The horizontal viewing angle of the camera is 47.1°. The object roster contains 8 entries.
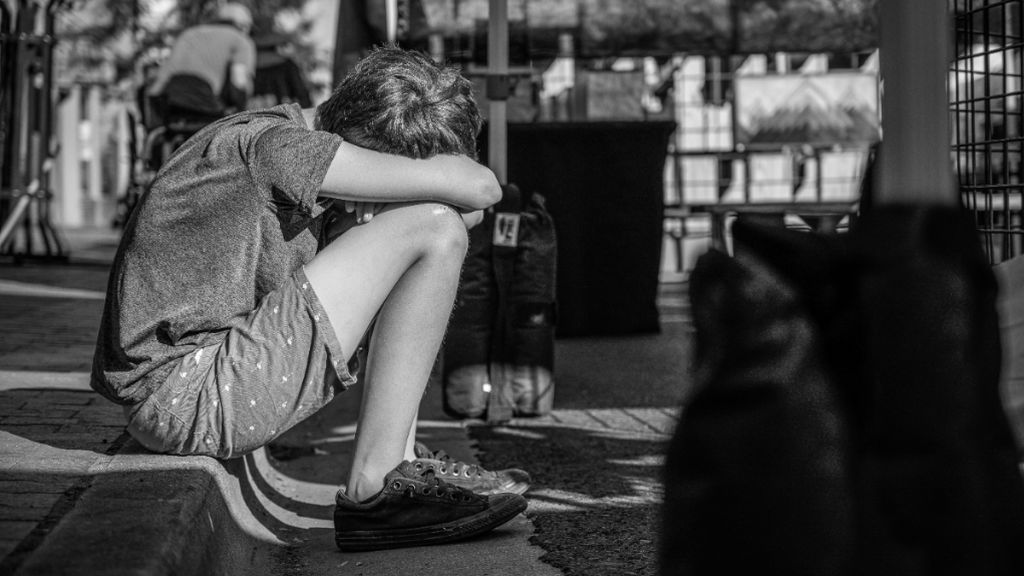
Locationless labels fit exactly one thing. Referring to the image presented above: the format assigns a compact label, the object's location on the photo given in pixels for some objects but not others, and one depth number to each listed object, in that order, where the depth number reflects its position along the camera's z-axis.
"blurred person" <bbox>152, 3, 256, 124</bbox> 8.31
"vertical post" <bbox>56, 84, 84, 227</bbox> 23.20
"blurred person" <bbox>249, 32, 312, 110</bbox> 9.40
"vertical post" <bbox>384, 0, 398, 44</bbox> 6.04
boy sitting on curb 2.46
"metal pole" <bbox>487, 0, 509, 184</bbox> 4.49
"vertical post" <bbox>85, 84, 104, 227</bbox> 24.61
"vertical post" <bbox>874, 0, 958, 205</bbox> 1.25
